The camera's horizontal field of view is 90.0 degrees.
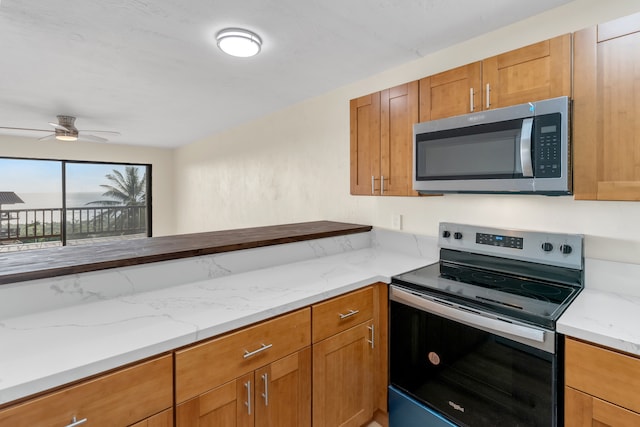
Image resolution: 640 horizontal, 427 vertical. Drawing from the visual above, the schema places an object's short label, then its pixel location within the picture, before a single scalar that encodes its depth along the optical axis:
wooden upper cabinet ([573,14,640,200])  1.21
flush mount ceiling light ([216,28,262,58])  1.81
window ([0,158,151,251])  5.02
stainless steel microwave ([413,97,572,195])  1.32
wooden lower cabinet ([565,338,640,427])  1.02
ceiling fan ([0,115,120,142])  3.44
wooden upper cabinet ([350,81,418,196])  1.93
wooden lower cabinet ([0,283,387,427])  0.90
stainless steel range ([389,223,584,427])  1.21
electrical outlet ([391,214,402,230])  2.36
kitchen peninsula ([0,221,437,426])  0.92
